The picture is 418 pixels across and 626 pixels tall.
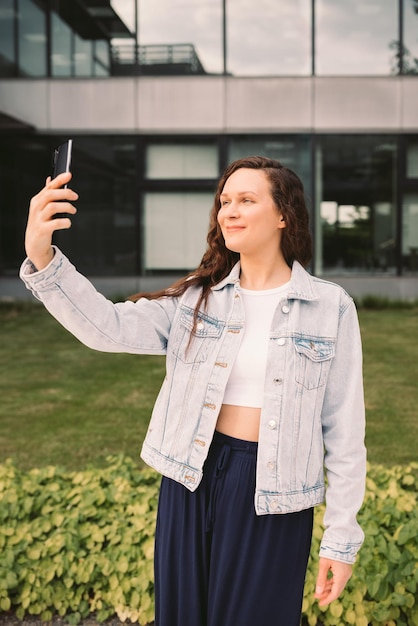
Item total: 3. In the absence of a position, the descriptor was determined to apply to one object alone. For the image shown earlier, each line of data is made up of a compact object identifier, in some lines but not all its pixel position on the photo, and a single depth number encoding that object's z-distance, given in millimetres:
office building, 16453
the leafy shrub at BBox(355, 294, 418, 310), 15695
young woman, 2229
